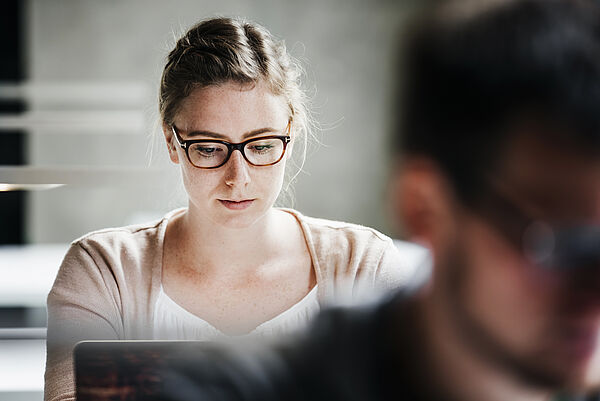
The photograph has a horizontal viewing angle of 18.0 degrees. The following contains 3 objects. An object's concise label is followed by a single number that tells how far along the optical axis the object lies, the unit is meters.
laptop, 1.91
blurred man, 1.44
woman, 2.14
